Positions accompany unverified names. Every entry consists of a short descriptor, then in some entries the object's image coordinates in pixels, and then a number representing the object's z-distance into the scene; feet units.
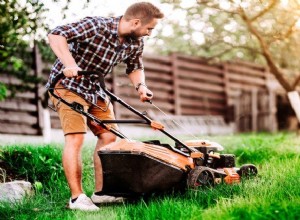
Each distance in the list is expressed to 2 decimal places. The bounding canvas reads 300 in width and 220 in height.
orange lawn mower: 13.87
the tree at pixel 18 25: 21.59
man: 14.32
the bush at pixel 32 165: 18.79
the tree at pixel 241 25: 25.55
